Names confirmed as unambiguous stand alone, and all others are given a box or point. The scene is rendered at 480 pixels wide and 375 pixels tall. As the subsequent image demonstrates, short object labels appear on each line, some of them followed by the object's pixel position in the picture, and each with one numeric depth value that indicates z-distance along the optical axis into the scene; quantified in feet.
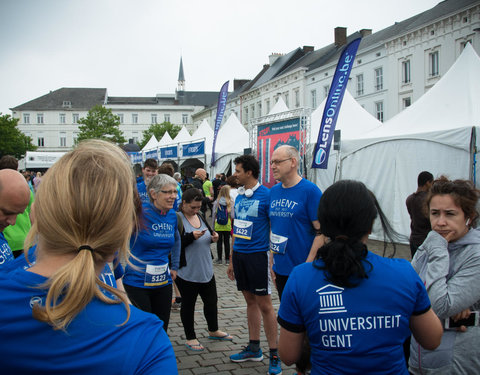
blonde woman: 3.22
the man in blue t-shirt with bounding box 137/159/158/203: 22.68
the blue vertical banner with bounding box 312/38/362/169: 33.63
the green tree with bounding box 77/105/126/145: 202.69
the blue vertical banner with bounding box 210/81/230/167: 61.05
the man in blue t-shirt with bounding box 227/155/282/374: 14.12
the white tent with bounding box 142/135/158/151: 107.19
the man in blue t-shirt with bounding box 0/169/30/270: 9.02
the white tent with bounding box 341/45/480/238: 30.76
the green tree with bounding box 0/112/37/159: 172.04
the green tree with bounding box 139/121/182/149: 212.43
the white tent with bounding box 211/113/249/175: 60.54
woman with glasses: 12.55
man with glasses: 12.96
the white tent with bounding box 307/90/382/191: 43.51
